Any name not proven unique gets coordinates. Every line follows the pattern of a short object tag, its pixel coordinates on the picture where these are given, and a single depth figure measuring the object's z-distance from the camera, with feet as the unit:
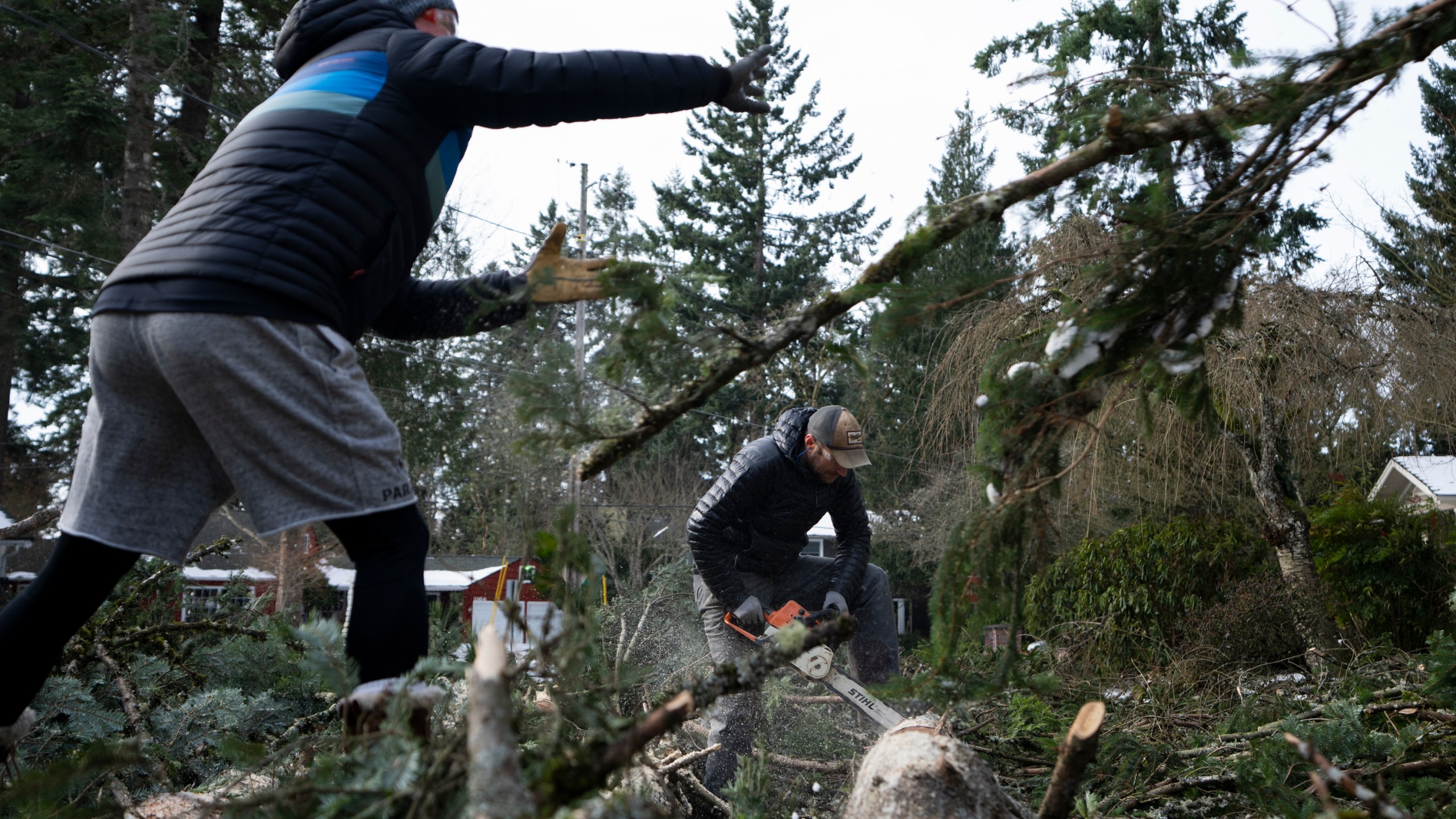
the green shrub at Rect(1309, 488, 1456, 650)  20.18
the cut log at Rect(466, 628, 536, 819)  3.19
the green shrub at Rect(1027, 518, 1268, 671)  23.07
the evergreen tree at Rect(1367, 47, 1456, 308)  21.50
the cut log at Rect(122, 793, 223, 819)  6.40
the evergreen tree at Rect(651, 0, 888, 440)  81.56
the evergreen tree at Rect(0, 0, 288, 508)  33.37
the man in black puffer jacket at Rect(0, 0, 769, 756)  4.99
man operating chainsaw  13.34
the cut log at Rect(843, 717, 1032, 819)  6.52
